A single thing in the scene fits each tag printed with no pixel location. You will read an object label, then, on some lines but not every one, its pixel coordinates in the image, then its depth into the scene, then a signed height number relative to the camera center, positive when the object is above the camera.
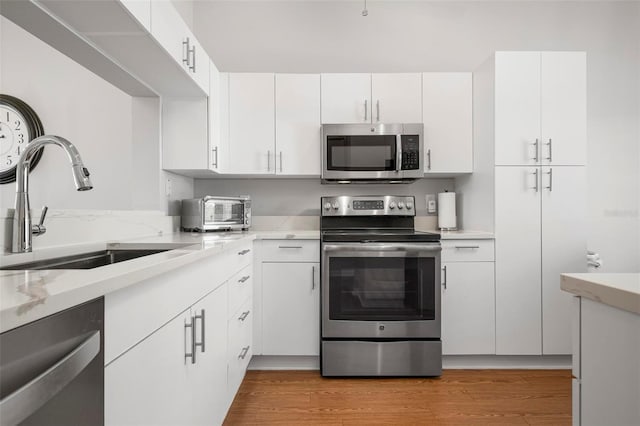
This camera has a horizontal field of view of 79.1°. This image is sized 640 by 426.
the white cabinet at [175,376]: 0.84 -0.45
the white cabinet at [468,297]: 2.47 -0.55
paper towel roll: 2.85 +0.01
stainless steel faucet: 1.16 +0.08
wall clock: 1.43 +0.33
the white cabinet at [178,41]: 1.65 +0.84
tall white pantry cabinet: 2.47 +0.12
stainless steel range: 2.38 -0.58
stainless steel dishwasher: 0.49 -0.23
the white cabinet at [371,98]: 2.76 +0.81
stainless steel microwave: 2.65 +0.41
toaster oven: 2.47 -0.02
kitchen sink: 1.27 -0.18
